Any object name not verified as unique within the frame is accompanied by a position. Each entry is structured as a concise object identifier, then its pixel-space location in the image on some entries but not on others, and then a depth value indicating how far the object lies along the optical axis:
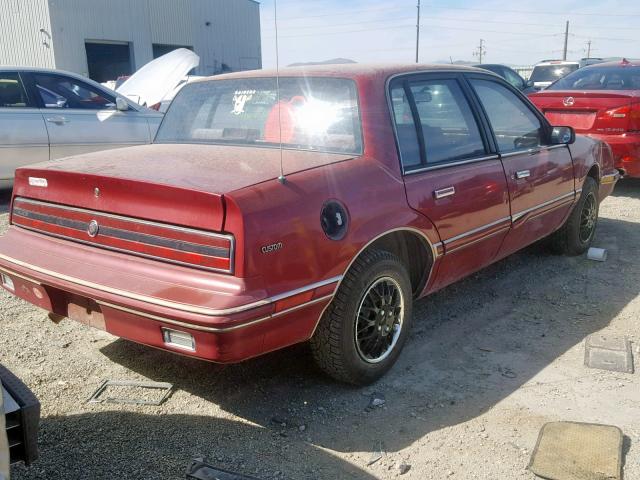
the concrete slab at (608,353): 3.48
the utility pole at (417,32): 35.46
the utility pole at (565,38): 59.41
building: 25.67
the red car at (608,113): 7.18
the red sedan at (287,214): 2.55
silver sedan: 6.84
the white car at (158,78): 9.47
